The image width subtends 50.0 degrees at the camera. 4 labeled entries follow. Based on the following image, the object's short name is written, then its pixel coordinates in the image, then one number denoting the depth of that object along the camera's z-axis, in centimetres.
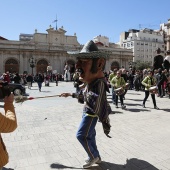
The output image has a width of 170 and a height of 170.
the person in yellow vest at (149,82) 726
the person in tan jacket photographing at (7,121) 172
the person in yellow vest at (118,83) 729
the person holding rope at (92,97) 270
